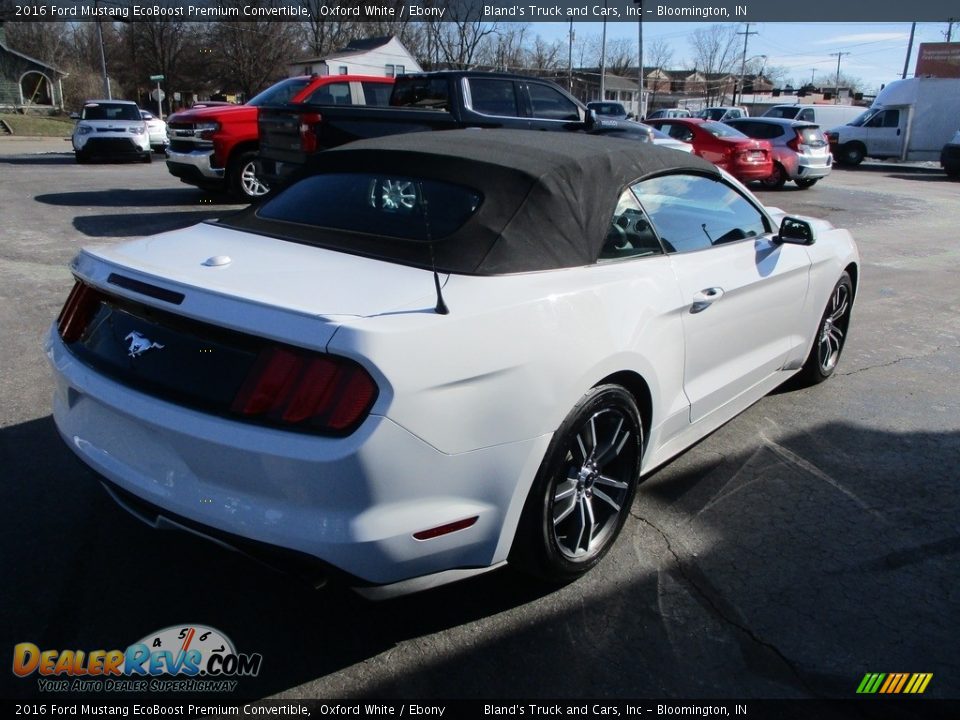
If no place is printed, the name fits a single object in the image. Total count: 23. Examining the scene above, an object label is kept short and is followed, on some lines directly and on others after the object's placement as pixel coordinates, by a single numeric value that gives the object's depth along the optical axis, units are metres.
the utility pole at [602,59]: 48.25
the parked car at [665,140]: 14.48
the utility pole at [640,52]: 39.35
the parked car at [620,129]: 10.96
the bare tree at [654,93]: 71.62
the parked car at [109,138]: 18.08
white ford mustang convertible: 2.18
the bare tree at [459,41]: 52.41
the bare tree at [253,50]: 50.50
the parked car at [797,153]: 18.08
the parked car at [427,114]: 8.91
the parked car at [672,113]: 33.81
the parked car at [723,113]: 31.72
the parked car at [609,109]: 28.34
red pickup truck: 11.18
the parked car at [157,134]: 22.56
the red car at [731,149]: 16.81
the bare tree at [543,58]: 63.41
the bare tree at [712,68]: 78.00
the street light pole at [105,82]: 37.33
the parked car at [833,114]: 35.30
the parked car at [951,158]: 24.22
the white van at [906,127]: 28.39
